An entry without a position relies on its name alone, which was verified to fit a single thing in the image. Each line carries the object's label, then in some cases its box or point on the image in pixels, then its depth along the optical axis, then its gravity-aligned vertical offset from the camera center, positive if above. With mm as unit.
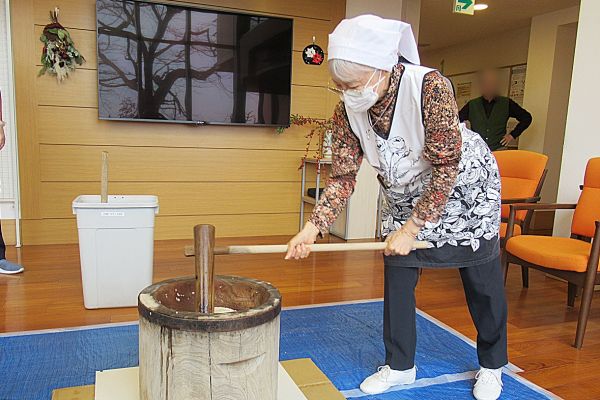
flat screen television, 3475 +469
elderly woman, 1331 -148
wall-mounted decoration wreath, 3316 +490
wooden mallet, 1176 -338
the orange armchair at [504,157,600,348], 2100 -508
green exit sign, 3355 +913
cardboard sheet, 1350 -759
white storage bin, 2277 -602
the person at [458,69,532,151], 4480 +209
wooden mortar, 1029 -493
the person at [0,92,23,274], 2791 -855
